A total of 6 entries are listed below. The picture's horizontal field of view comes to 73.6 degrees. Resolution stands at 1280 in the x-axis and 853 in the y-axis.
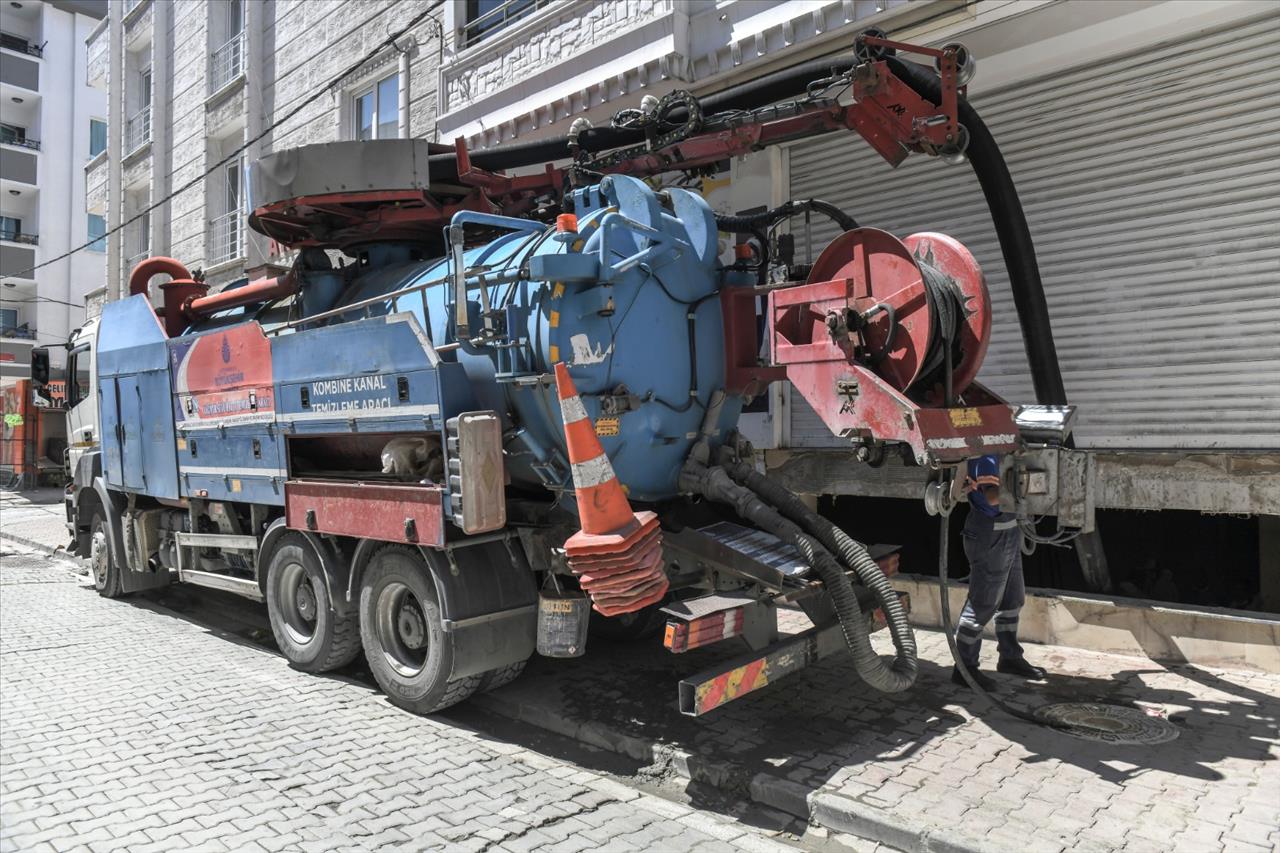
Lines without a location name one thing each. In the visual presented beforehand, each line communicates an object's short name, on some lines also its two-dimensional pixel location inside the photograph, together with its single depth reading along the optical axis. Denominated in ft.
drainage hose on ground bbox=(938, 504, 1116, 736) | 15.28
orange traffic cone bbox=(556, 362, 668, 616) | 14.16
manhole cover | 14.75
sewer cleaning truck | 14.60
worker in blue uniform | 17.26
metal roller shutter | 19.52
